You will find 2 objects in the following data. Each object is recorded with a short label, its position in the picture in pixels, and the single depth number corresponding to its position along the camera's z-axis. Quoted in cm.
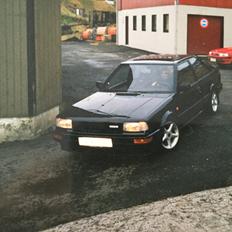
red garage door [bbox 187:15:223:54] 2497
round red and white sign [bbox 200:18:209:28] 2495
